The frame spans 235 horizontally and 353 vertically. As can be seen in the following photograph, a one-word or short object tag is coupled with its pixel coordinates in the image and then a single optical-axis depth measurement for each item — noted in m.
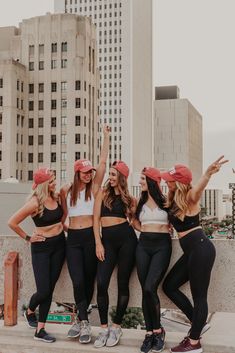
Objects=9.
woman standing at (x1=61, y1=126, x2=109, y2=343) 5.32
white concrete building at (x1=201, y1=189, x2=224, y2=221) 166.62
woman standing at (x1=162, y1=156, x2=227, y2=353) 4.91
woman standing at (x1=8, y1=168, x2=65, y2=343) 5.29
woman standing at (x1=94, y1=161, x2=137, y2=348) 5.23
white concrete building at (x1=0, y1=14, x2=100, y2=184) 61.69
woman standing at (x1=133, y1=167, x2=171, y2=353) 5.05
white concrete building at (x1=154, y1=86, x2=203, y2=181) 162.38
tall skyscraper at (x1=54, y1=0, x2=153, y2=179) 127.75
